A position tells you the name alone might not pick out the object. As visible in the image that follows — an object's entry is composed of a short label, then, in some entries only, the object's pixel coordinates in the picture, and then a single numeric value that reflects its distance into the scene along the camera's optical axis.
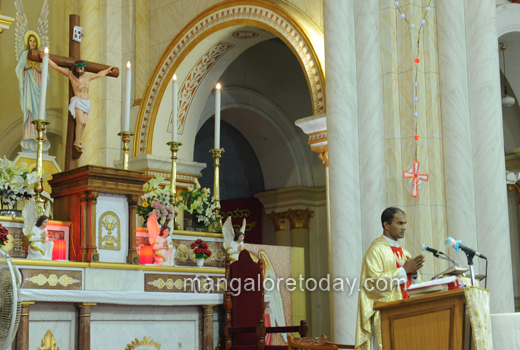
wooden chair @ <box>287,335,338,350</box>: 5.17
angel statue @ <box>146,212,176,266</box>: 6.69
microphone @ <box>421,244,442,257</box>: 4.22
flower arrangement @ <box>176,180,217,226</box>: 7.36
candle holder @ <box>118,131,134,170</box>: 6.31
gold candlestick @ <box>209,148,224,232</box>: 7.16
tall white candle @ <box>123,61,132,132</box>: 6.23
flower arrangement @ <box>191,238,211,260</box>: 7.10
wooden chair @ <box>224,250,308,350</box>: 6.66
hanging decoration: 6.57
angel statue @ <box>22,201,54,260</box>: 5.77
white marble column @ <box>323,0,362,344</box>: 6.66
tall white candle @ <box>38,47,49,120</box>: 6.00
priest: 4.86
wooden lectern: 3.91
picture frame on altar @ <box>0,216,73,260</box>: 5.88
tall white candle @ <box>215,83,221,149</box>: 6.99
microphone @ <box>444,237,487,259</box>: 3.98
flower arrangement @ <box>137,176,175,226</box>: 6.84
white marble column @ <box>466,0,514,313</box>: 6.40
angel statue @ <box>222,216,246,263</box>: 7.34
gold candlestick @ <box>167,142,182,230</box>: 6.89
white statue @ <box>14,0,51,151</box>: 10.62
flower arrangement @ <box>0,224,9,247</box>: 5.71
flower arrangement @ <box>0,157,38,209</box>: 6.15
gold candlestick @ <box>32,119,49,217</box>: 6.03
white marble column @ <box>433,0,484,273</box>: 6.51
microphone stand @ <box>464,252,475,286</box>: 3.97
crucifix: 6.61
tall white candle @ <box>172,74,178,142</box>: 6.84
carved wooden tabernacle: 6.08
